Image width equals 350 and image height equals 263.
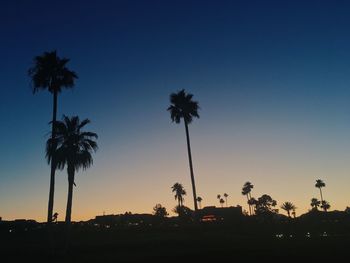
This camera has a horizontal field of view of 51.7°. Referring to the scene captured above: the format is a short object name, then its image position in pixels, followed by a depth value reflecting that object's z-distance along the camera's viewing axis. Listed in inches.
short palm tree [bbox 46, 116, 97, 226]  1517.0
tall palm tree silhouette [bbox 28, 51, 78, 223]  1496.1
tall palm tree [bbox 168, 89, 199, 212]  2242.9
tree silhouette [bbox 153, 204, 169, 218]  5727.4
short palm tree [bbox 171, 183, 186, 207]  5610.2
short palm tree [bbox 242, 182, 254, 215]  6569.9
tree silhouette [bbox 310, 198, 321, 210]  7652.6
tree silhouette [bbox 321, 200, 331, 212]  7037.4
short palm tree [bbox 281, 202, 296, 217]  6225.4
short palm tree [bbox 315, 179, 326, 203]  5999.0
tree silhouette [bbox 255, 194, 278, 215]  6251.0
